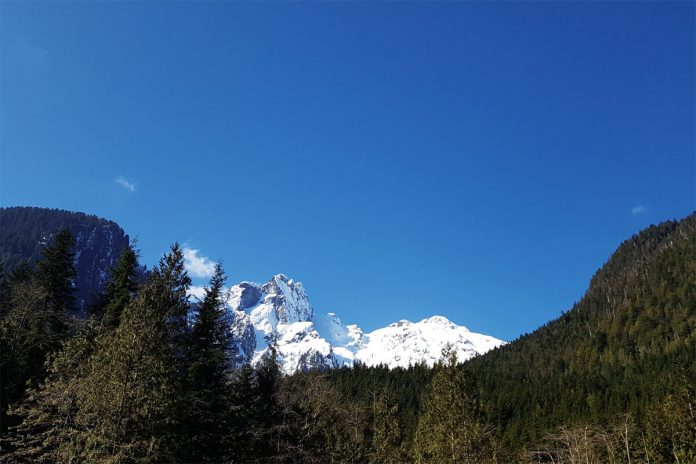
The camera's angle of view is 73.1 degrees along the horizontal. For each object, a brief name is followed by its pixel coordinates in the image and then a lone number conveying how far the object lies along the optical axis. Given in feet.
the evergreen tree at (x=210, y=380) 98.78
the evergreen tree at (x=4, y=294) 165.48
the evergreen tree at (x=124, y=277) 128.77
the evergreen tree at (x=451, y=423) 88.17
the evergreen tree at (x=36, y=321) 89.76
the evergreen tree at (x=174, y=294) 73.10
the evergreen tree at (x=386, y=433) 123.34
